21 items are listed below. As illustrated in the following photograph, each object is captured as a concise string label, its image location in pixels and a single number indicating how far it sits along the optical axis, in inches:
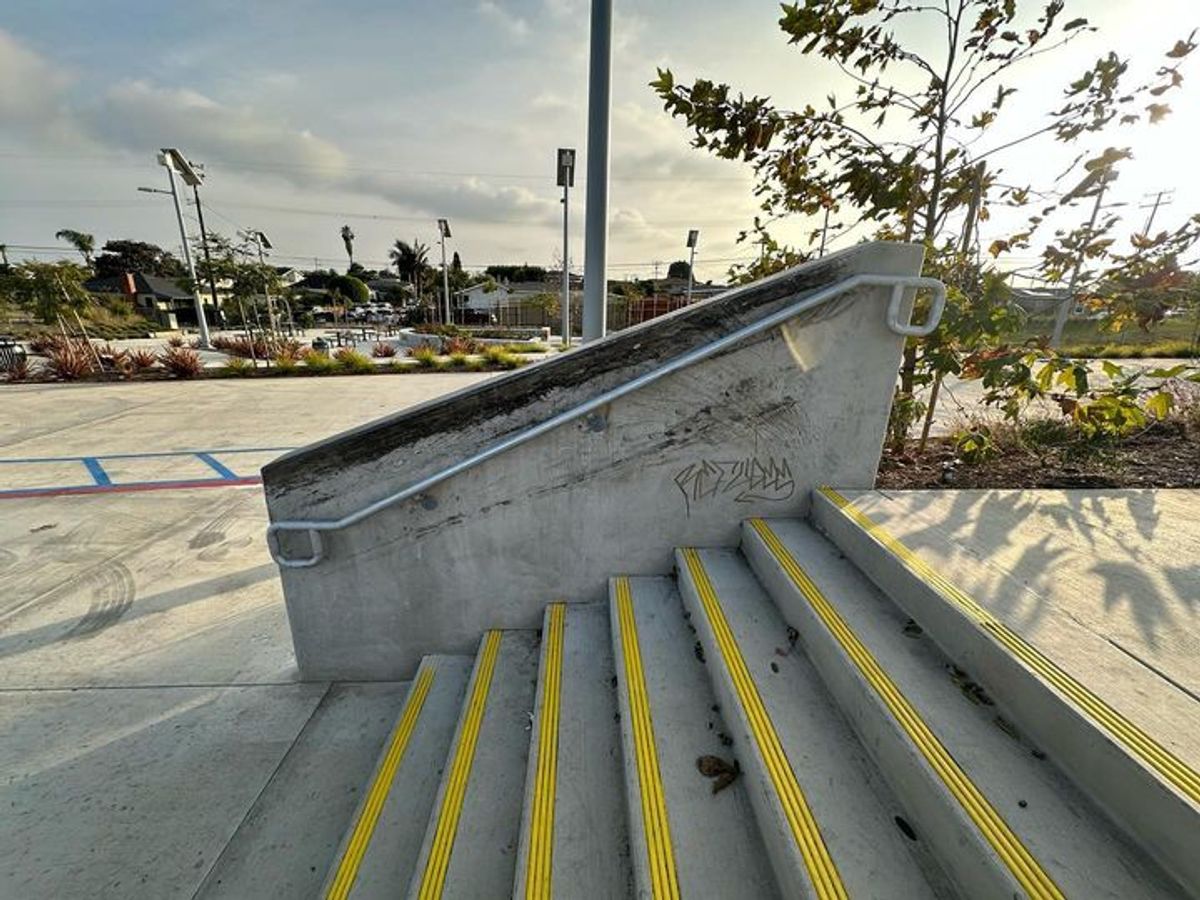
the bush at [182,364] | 458.3
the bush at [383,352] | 627.3
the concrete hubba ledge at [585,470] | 88.7
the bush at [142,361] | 474.6
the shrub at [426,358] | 545.0
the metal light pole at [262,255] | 593.6
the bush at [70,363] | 438.3
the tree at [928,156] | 102.7
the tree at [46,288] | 469.7
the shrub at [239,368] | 482.3
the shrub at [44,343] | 496.0
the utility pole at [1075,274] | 104.7
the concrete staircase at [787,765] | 41.6
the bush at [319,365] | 505.4
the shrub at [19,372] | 435.2
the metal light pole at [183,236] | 588.1
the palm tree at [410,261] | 2316.7
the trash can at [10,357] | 452.8
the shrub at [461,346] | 668.1
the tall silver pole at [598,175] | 118.9
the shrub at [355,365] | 515.2
